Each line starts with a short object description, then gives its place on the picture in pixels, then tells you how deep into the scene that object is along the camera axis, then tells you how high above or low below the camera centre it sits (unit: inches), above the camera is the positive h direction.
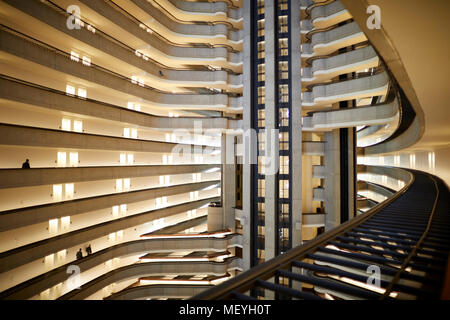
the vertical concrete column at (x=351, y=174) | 810.8 -41.1
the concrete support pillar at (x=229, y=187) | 906.7 -89.8
